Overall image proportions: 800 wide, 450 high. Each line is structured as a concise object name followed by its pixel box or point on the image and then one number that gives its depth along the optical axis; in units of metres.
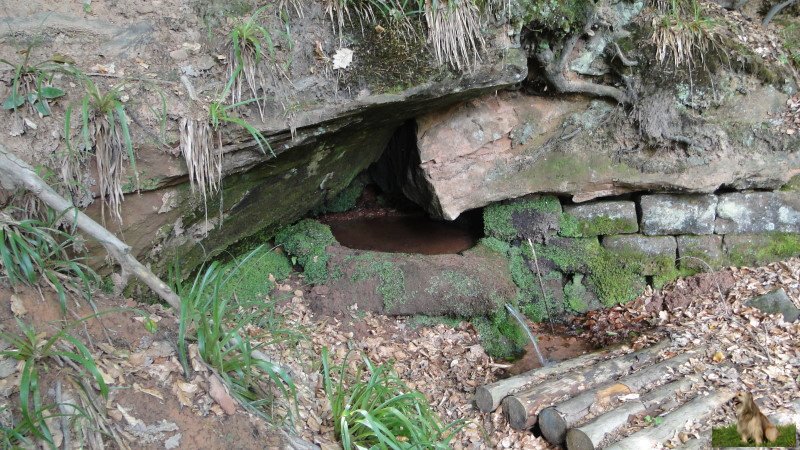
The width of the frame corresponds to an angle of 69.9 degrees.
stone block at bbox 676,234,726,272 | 5.87
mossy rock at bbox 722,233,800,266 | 5.80
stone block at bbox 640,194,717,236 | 5.83
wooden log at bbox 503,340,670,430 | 4.11
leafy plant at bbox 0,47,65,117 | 3.26
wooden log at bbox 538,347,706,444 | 3.97
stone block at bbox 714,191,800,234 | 5.82
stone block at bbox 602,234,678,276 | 5.88
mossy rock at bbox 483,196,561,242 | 5.89
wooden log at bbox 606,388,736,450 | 3.80
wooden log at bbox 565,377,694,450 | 3.82
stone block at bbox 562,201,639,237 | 5.88
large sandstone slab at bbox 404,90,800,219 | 5.56
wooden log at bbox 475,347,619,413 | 4.29
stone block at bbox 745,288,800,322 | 5.11
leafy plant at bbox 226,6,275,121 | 3.79
